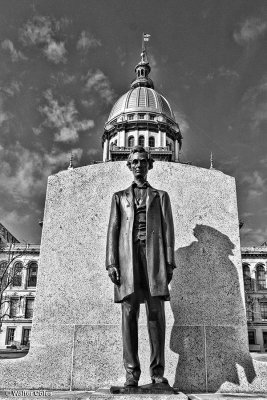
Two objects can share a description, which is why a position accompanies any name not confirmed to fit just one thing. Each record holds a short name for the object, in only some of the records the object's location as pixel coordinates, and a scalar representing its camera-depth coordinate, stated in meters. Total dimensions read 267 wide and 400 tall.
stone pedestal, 4.82
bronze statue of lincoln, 3.87
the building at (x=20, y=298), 57.12
